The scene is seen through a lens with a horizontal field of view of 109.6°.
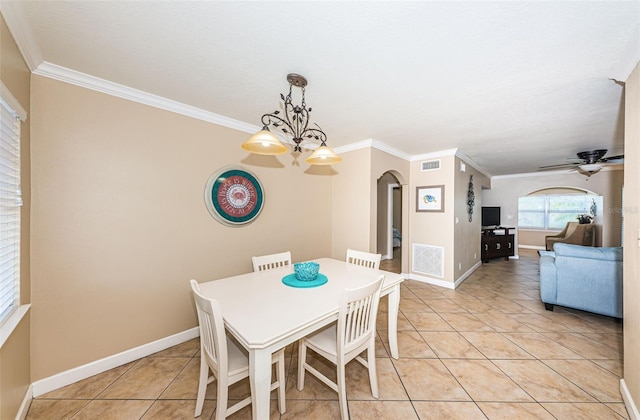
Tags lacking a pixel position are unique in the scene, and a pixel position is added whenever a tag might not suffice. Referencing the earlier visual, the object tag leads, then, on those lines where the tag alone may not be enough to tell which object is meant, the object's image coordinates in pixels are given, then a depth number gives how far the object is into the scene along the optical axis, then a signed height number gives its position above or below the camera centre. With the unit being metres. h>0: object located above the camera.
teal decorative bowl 1.87 -0.51
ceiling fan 3.73 +0.93
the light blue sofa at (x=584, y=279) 2.55 -0.81
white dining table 1.10 -0.61
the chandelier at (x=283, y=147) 1.51 +0.46
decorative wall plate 2.46 +0.16
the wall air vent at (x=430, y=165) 3.96 +0.83
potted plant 6.00 -0.19
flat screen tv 5.99 -0.12
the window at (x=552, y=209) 6.62 +0.09
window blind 1.28 -0.01
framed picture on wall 3.93 +0.23
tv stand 5.62 -0.81
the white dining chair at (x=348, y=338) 1.38 -0.90
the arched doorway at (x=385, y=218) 5.88 -0.19
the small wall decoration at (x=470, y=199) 4.49 +0.24
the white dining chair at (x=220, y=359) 1.18 -0.92
